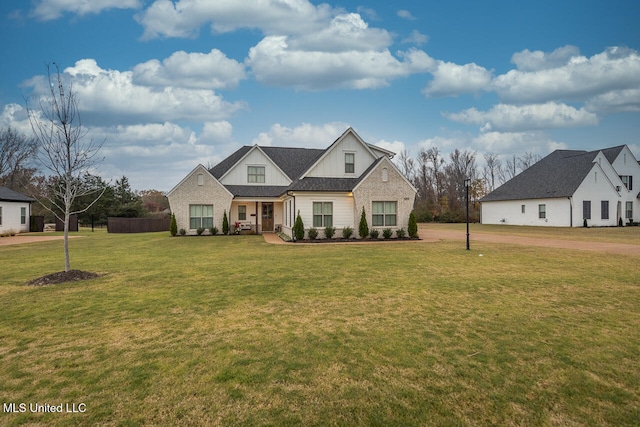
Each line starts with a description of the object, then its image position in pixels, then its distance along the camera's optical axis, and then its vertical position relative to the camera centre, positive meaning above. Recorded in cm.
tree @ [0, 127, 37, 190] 4372 +895
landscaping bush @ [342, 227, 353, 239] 2095 -107
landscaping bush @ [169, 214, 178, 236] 2445 -79
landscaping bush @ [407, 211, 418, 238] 2139 -88
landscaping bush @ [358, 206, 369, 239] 2094 -82
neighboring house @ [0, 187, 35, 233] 2795 +76
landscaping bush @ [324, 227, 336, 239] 2089 -105
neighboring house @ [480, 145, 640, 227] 3134 +215
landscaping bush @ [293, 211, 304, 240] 2034 -87
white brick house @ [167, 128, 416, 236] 2138 +184
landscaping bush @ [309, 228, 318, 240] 2064 -109
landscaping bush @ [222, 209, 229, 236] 2552 -64
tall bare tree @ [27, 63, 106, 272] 942 +249
